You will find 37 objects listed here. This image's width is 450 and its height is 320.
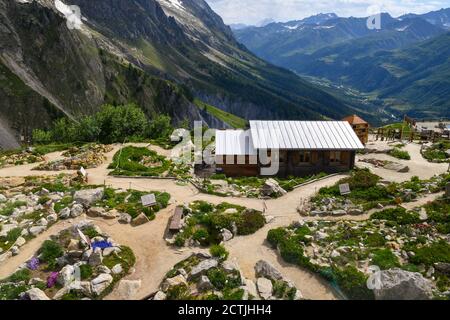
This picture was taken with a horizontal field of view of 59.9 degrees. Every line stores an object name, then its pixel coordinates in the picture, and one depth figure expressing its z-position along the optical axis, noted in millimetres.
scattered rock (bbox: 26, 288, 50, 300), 20459
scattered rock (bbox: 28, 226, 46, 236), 27578
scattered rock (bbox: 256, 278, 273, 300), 21250
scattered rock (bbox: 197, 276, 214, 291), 21656
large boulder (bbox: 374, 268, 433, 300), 19953
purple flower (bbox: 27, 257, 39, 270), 23797
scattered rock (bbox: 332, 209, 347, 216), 31839
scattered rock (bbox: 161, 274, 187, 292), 21719
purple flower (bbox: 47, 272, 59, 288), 22156
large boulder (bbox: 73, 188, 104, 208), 32250
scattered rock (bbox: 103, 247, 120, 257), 24817
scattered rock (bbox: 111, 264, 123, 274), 23170
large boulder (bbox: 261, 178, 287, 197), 37000
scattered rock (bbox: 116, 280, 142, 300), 21594
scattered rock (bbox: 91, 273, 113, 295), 21488
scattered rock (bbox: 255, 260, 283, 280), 22781
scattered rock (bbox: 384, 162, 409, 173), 45719
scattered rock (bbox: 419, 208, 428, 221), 29302
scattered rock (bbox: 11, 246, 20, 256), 25469
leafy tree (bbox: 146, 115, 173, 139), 70744
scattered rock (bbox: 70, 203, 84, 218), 30334
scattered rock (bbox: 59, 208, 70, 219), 29984
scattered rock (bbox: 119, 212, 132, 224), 30109
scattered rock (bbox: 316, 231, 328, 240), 26641
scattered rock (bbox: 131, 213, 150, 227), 29802
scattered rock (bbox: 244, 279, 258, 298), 21361
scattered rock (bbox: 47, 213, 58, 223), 29125
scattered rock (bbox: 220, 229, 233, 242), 27809
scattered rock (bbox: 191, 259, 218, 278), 22734
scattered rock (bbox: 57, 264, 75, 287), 22130
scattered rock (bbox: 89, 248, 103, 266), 23697
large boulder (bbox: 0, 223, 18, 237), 27447
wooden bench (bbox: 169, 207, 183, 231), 28312
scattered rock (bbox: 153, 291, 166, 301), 20766
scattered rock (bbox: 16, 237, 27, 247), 26391
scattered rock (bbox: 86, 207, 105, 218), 30812
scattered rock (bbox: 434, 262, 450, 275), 22531
